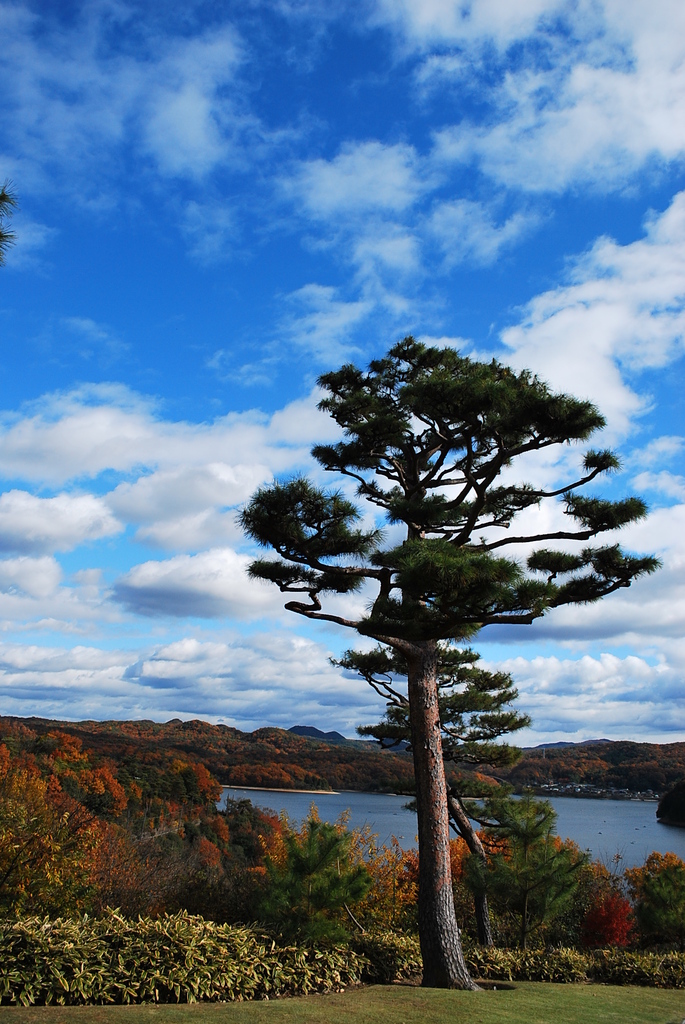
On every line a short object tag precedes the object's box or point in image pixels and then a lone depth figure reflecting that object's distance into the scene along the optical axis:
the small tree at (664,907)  10.75
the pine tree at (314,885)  7.29
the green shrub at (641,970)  8.69
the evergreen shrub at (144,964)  5.12
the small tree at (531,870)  10.02
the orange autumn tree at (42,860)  7.18
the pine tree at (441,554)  6.18
